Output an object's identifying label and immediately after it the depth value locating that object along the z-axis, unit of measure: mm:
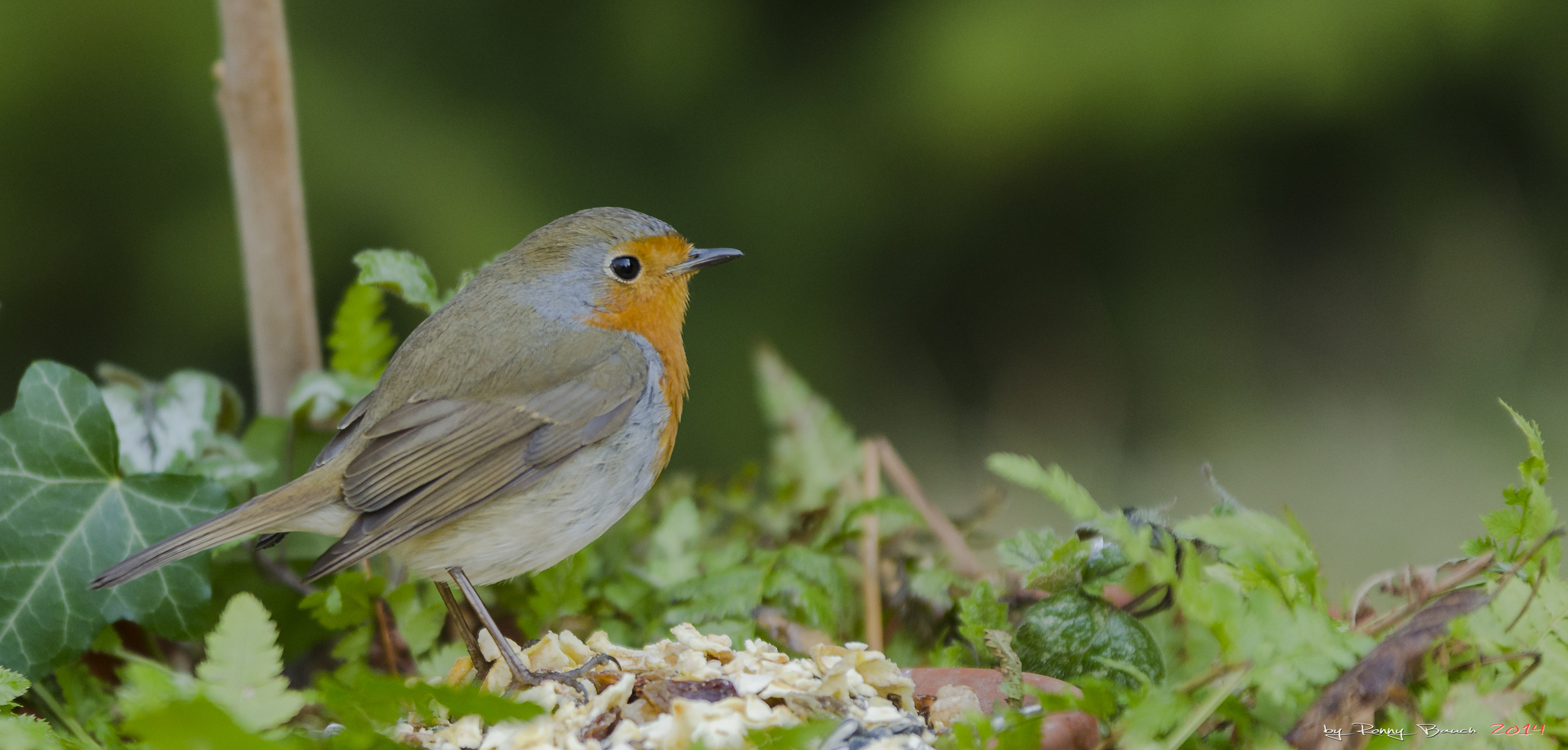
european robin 3918
